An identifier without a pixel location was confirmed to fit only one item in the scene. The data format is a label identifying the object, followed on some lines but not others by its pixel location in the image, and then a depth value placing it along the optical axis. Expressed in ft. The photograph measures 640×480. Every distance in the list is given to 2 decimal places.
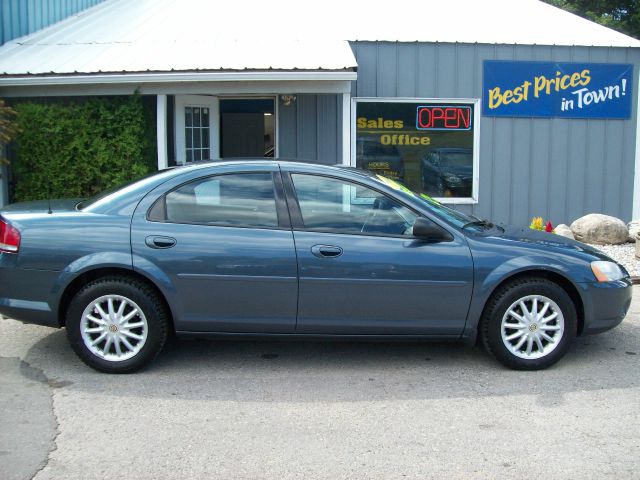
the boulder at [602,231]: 34.45
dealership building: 35.22
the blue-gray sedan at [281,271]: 16.81
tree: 83.15
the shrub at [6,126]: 30.69
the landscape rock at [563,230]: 34.68
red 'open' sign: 36.04
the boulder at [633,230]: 35.06
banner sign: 35.91
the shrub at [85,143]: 33.01
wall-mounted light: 35.76
